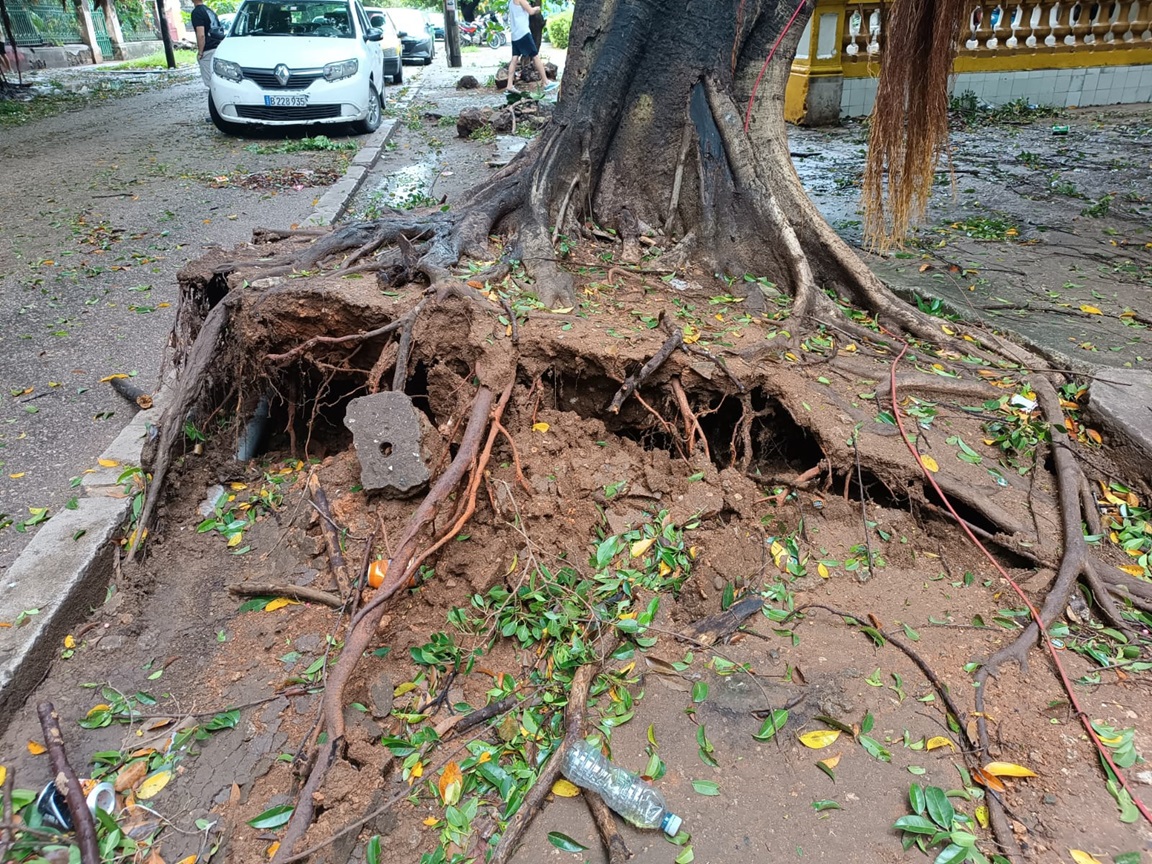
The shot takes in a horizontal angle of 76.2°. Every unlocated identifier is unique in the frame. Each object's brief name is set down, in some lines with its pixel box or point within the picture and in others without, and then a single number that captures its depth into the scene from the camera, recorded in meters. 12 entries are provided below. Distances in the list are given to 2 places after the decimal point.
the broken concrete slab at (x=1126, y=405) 3.17
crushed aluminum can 2.02
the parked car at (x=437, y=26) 35.31
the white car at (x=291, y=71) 10.29
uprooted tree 3.08
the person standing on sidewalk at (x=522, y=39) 13.13
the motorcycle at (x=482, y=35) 34.53
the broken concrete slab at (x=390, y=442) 2.97
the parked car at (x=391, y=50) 16.30
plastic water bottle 2.01
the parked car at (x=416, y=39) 22.91
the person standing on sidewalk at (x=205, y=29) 14.83
